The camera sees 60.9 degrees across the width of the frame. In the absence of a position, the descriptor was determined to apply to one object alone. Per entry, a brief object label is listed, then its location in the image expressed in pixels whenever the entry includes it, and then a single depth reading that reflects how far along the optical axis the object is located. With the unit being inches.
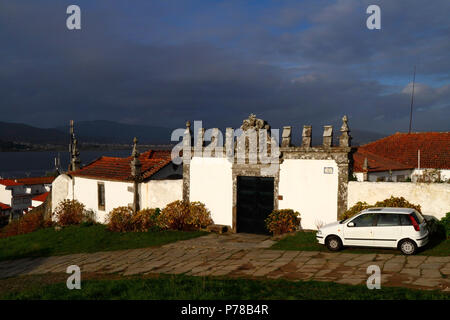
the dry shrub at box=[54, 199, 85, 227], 1003.3
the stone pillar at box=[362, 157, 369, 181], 951.5
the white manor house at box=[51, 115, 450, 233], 666.2
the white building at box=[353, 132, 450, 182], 1070.4
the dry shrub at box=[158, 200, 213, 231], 800.9
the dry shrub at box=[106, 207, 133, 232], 838.5
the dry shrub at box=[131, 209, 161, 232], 826.2
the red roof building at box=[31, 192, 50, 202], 1995.0
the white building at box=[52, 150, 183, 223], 860.6
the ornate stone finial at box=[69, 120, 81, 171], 1204.5
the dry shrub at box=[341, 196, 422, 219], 620.7
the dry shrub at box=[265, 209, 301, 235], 705.6
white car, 511.5
